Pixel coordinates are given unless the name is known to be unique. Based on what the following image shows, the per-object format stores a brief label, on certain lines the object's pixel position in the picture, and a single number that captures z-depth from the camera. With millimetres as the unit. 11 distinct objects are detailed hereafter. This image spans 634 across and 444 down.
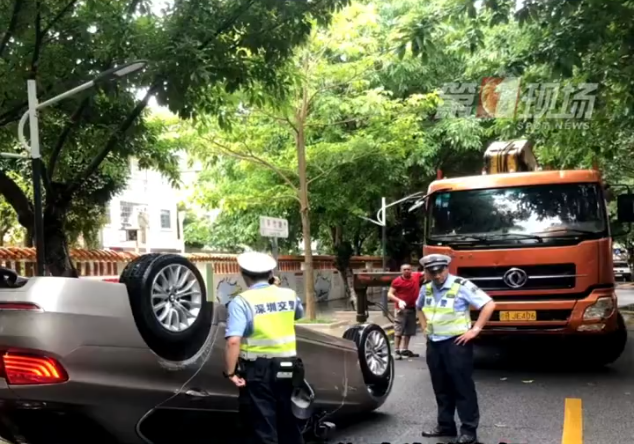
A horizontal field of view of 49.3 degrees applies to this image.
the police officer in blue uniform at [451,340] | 5430
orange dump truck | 8094
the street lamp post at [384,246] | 16216
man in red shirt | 10539
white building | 30047
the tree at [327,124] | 14203
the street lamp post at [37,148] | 7476
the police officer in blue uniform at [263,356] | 4043
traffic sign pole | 11672
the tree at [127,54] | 7461
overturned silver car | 3549
